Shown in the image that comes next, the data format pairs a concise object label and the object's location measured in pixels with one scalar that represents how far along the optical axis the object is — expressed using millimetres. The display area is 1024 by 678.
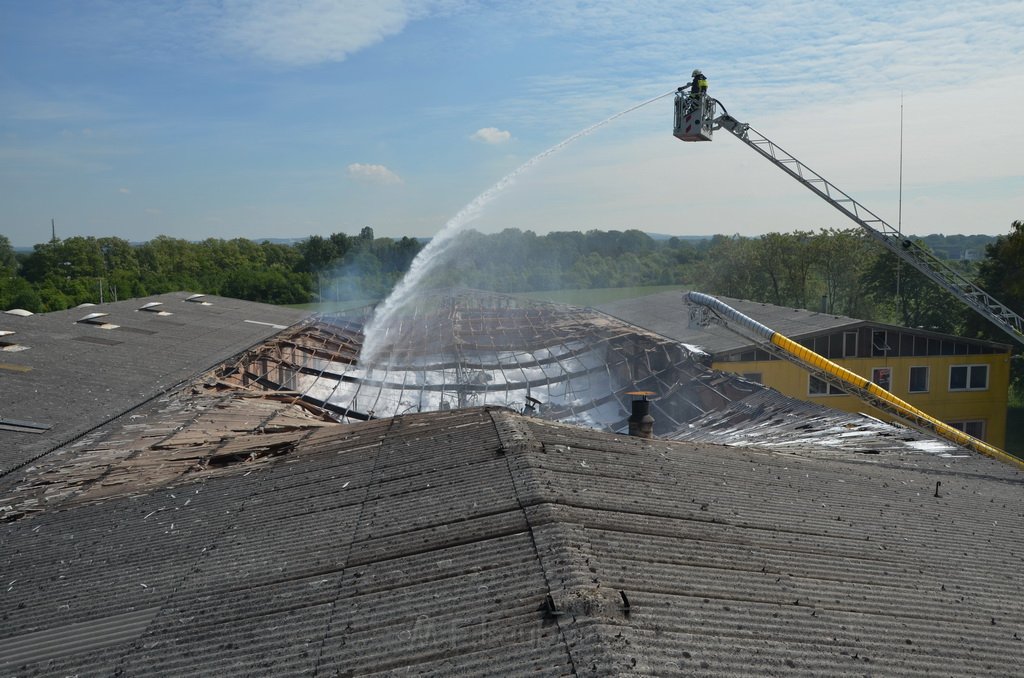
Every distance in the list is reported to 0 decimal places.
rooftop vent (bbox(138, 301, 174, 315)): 31738
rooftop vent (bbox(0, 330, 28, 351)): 20358
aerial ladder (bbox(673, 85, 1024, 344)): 21141
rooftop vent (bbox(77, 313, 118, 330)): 26391
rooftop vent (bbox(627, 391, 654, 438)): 13984
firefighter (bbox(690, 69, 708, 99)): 20984
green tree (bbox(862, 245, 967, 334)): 50062
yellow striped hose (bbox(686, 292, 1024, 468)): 16203
